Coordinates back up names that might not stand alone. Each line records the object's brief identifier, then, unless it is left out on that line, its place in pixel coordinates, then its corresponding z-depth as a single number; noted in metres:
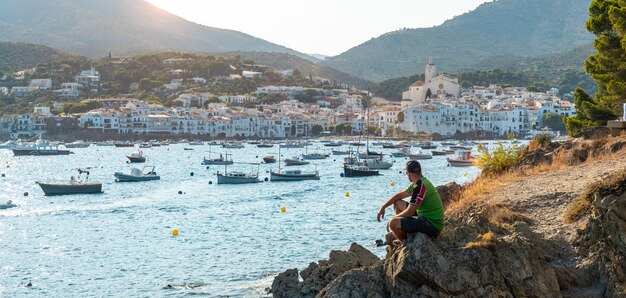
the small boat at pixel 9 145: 117.72
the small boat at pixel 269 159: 81.19
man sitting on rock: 8.97
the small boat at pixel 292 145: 115.62
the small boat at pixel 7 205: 41.28
